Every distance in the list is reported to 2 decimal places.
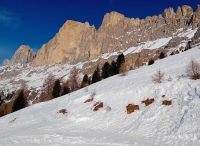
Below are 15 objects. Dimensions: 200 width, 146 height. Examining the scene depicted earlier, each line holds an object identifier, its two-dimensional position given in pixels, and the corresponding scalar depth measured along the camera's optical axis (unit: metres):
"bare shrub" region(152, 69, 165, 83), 28.35
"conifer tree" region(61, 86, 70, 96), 67.05
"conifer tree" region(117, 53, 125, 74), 78.53
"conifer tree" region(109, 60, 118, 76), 74.75
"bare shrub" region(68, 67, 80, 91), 75.20
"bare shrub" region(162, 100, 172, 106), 21.45
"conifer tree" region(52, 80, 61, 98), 71.96
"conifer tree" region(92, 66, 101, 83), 74.96
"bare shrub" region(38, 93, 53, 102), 77.45
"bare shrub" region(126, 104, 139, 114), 23.56
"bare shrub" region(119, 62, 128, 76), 58.22
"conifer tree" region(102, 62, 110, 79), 76.09
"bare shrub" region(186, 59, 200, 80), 25.11
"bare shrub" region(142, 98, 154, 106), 23.62
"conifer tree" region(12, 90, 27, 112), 57.91
